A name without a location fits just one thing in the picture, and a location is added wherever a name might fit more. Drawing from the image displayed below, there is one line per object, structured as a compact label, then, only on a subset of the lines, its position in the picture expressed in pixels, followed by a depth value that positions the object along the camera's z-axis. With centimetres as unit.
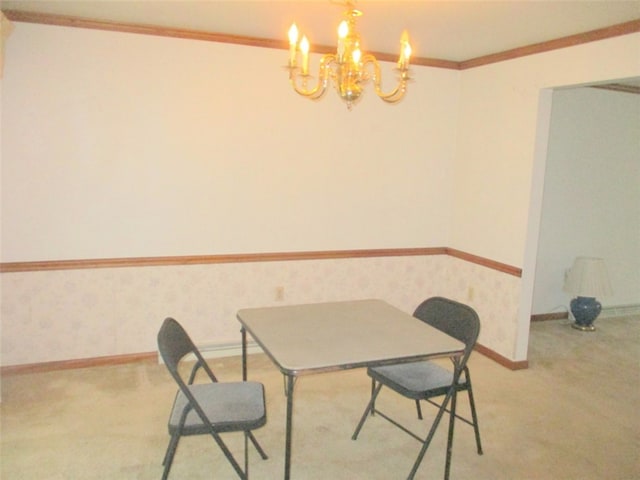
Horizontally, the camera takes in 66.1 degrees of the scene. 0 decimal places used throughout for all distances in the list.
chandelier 190
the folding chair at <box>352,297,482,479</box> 223
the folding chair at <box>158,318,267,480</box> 189
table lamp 440
